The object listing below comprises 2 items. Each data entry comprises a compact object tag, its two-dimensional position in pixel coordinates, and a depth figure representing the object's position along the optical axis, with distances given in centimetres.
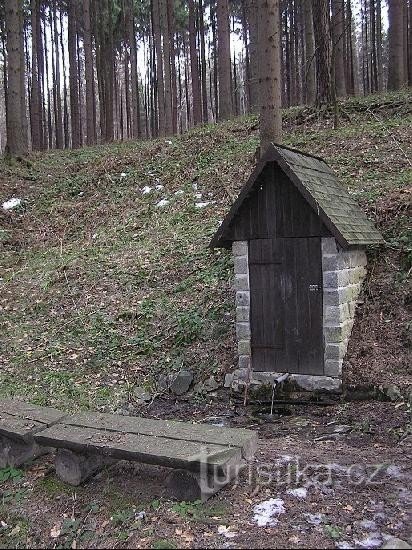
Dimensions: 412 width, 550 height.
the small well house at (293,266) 684
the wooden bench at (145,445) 411
